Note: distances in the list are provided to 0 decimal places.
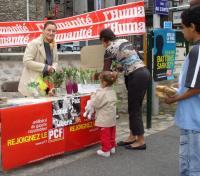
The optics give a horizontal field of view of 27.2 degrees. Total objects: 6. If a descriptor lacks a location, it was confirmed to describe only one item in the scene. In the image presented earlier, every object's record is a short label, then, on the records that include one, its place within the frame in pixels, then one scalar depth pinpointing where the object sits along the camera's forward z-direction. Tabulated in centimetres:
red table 464
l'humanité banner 758
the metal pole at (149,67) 680
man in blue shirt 332
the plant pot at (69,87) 555
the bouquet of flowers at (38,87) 535
